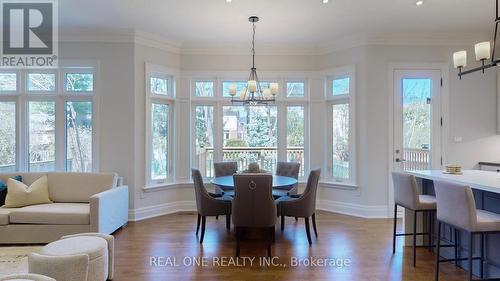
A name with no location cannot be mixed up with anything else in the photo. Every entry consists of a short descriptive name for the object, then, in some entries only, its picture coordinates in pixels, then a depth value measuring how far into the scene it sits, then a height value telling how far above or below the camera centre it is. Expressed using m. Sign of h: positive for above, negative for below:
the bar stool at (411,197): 3.16 -0.66
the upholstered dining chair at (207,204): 3.95 -0.87
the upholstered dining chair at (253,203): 3.36 -0.74
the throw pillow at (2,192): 4.11 -0.74
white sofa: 3.76 -1.02
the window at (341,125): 5.31 +0.21
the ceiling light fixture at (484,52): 2.82 +0.81
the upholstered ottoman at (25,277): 1.89 -0.88
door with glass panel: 5.11 +0.24
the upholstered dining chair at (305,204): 3.85 -0.85
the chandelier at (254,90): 3.90 +0.62
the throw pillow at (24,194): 3.99 -0.76
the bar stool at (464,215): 2.37 -0.64
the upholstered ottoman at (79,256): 2.28 -0.94
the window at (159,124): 5.20 +0.23
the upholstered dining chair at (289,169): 4.96 -0.53
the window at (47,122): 5.01 +0.26
